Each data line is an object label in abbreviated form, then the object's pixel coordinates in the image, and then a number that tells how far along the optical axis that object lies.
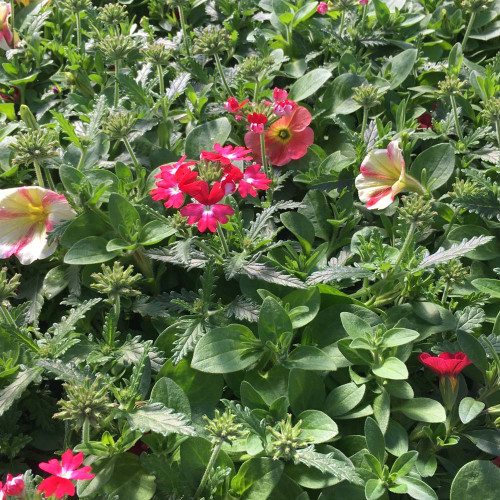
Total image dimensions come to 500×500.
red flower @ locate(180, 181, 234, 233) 0.31
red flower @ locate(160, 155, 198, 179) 0.33
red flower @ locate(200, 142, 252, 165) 0.35
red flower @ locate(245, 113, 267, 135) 0.37
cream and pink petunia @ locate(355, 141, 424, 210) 0.36
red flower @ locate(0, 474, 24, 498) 0.24
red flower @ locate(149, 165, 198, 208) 0.31
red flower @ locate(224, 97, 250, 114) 0.39
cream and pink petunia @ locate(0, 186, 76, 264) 0.36
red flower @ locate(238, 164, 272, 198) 0.33
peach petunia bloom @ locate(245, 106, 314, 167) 0.42
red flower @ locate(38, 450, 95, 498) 0.24
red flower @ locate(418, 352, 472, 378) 0.30
